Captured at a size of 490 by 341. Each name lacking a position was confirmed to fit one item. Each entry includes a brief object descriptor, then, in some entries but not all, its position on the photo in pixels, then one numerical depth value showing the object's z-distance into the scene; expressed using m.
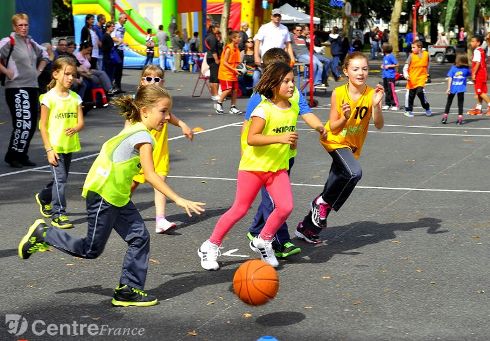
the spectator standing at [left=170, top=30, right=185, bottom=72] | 38.47
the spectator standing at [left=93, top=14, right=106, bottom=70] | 26.25
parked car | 51.62
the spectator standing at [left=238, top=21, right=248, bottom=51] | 31.50
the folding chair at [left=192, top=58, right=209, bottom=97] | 26.95
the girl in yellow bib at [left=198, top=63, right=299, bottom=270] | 8.03
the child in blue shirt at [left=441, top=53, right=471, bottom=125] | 21.17
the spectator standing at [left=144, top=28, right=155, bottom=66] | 36.47
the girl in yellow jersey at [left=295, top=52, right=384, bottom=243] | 8.96
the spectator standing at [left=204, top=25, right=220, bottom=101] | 25.55
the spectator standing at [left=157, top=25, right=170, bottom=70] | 38.47
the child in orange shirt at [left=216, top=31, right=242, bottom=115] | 22.52
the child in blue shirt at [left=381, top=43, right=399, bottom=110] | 24.75
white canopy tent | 60.94
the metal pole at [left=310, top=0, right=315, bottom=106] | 24.70
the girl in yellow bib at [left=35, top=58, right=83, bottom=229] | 9.96
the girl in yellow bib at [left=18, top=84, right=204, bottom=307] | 6.98
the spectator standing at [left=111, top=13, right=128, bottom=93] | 27.12
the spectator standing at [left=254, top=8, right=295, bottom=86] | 23.64
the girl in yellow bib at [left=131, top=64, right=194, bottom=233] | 9.72
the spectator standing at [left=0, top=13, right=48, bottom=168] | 14.20
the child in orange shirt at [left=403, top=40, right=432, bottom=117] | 22.80
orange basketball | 6.77
